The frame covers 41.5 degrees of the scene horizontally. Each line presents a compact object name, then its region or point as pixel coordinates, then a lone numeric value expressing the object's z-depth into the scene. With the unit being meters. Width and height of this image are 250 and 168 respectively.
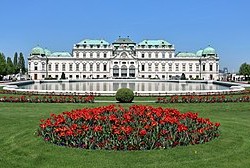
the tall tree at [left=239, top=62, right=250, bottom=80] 88.88
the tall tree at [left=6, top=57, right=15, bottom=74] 83.97
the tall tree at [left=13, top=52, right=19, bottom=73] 126.58
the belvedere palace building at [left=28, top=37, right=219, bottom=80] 117.56
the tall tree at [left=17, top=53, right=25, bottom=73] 125.68
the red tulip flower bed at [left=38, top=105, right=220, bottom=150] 10.07
